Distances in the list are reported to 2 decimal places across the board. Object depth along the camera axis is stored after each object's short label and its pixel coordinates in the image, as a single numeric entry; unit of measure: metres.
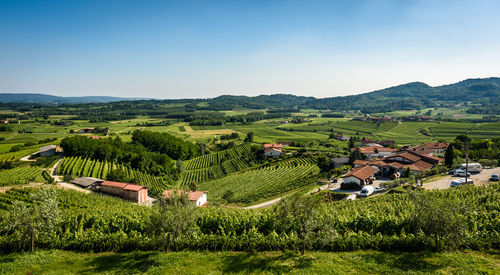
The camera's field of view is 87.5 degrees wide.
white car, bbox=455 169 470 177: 42.34
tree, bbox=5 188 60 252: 17.72
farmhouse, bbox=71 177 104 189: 46.55
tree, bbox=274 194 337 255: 15.84
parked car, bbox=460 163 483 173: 44.34
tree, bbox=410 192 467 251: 14.91
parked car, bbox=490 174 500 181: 37.97
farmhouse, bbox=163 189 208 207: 41.14
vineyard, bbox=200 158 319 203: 45.62
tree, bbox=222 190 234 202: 43.47
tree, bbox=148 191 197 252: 16.38
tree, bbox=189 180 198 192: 51.42
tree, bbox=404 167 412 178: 48.78
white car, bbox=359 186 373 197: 38.47
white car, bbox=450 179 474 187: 36.35
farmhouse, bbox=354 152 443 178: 51.63
